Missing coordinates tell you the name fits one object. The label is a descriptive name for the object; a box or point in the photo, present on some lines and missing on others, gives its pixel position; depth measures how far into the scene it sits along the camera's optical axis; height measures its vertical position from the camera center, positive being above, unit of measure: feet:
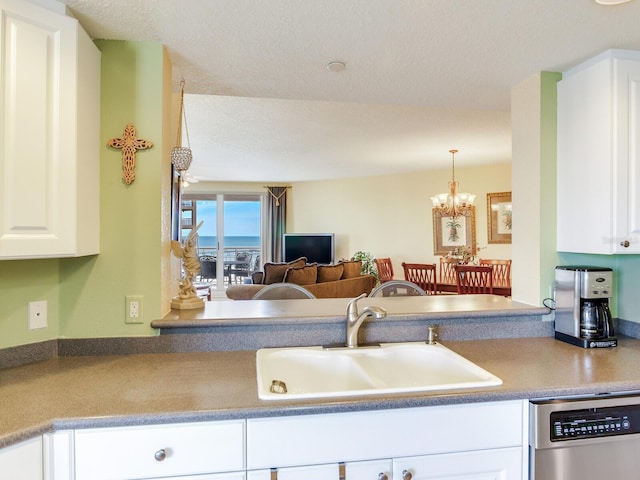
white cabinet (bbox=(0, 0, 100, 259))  3.95 +1.22
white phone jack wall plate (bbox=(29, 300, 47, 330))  4.99 -0.97
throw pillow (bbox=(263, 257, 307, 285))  13.79 -1.15
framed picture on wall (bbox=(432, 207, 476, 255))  19.45 +0.48
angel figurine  6.04 -0.40
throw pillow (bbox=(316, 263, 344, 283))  14.21 -1.20
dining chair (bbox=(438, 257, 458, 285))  16.98 -1.46
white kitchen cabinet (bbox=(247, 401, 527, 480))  3.74 -2.07
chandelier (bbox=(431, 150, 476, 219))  16.80 +1.83
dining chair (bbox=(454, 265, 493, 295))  13.44 -1.37
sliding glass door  24.79 +0.51
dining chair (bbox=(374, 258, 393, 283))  19.42 -1.53
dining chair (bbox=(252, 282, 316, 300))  8.17 -1.11
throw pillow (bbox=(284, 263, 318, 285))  13.34 -1.20
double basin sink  5.03 -1.74
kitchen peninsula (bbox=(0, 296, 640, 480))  3.53 -1.61
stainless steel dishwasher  4.10 -2.17
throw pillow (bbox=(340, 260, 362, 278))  15.25 -1.14
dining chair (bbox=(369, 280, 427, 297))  8.77 -1.12
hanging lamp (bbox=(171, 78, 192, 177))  5.85 +1.31
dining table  13.70 -1.83
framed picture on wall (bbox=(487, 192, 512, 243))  18.37 +1.19
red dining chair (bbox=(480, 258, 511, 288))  14.46 -1.31
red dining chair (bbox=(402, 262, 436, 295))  15.53 -1.41
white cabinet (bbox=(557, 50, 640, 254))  5.38 +1.27
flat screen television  23.56 -0.35
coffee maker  5.63 -1.00
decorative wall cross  5.34 +1.33
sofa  12.89 -1.41
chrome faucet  5.45 -1.17
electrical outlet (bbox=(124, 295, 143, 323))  5.37 -0.95
